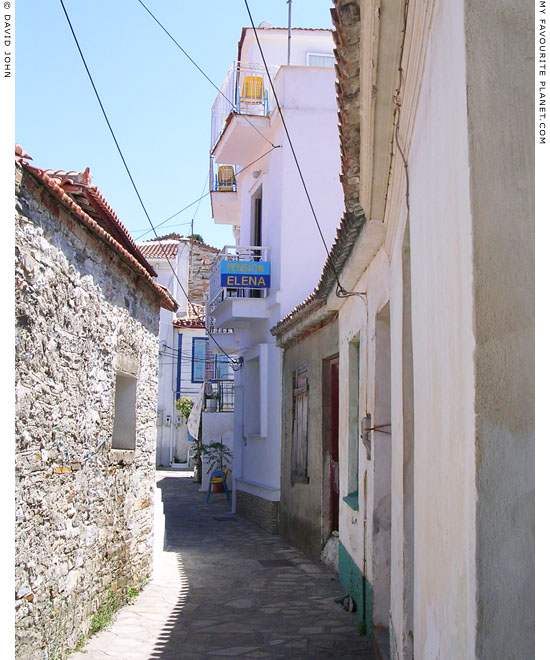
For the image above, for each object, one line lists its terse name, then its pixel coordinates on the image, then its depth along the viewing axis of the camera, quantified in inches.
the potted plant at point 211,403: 876.6
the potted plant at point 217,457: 763.4
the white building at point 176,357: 1237.7
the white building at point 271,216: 578.2
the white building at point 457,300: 91.6
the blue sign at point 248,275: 592.7
